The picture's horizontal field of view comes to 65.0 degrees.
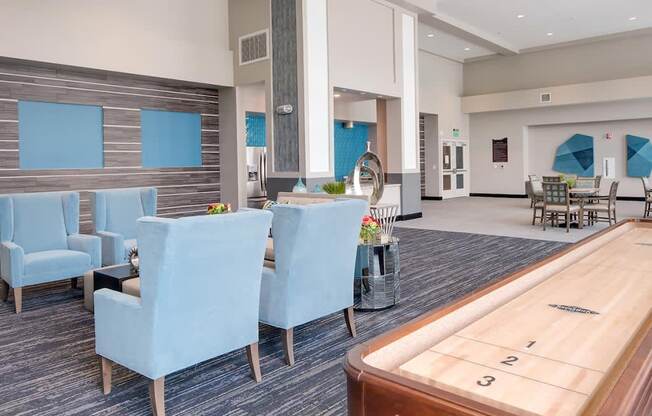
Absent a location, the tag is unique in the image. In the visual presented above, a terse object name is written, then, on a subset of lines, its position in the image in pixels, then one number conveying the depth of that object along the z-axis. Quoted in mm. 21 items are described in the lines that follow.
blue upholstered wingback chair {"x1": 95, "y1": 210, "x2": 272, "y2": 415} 2543
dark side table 4285
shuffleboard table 935
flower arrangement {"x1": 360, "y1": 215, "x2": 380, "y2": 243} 4488
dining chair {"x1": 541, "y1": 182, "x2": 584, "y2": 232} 8867
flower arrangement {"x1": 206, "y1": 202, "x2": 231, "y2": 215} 4730
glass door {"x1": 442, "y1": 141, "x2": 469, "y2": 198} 17312
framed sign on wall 17672
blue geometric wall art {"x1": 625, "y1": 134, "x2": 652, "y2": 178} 15234
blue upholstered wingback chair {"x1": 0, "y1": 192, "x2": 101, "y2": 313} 4766
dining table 9156
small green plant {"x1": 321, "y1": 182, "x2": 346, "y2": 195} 6098
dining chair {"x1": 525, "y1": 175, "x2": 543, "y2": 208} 10566
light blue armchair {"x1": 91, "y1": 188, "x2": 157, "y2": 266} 5602
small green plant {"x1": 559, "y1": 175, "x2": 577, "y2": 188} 9855
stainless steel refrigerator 10352
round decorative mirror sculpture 5805
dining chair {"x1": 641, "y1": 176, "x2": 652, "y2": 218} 9703
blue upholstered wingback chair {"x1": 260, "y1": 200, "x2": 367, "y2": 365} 3242
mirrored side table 4477
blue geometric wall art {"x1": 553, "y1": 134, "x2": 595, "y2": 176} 16266
